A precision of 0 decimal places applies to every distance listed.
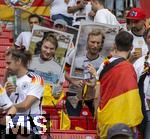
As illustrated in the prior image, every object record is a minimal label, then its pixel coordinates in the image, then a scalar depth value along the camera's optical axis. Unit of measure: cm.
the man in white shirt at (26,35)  1223
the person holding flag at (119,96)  825
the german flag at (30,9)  1512
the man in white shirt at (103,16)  1270
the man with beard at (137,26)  1102
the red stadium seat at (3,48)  1413
